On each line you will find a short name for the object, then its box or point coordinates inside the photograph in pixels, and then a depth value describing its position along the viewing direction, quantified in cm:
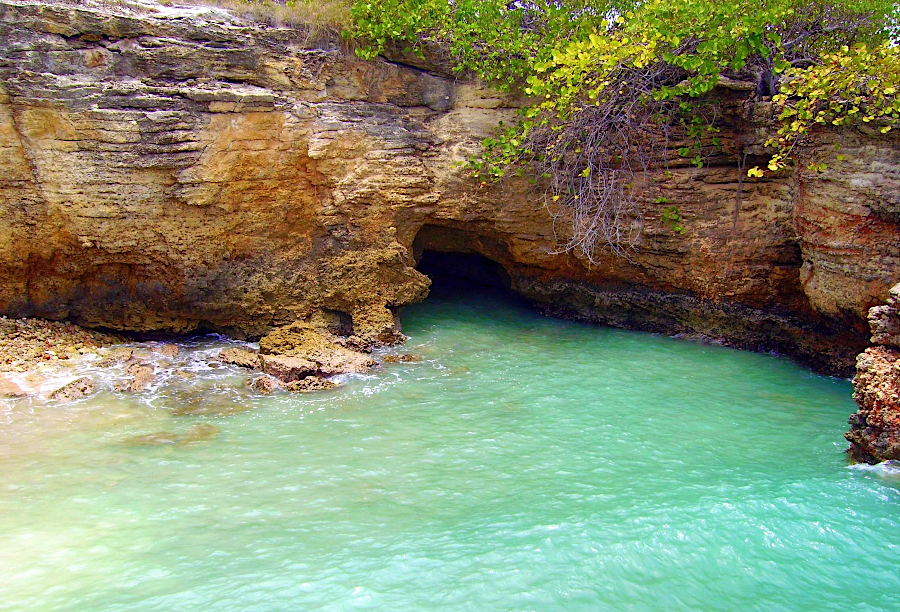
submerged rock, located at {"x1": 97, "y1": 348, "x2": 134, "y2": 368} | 747
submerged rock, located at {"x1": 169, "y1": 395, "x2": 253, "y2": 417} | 651
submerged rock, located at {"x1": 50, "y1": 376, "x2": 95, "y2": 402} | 656
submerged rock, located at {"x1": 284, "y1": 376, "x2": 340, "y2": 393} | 718
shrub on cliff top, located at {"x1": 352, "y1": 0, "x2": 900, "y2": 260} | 763
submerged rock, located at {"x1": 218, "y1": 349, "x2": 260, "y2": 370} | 777
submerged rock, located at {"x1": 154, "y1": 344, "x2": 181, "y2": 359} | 793
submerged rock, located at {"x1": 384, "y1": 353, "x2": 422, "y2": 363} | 815
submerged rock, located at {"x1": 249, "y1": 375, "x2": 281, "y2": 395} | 711
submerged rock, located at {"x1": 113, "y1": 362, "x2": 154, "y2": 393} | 690
